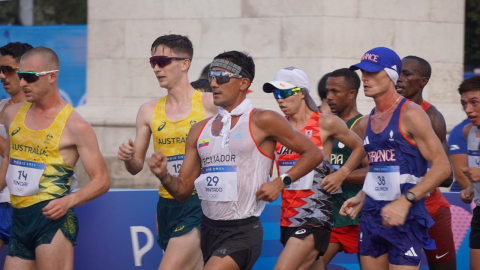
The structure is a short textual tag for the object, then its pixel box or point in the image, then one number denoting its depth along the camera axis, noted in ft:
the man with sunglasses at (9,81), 50.80
